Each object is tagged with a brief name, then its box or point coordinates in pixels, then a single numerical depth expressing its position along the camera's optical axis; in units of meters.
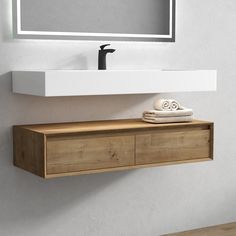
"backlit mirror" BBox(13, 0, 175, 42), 2.92
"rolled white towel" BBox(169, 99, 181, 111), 3.09
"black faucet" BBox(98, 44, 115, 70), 3.02
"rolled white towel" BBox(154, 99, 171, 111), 3.07
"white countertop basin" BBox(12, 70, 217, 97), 2.69
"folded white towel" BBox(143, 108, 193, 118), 3.02
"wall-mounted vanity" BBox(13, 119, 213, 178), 2.73
